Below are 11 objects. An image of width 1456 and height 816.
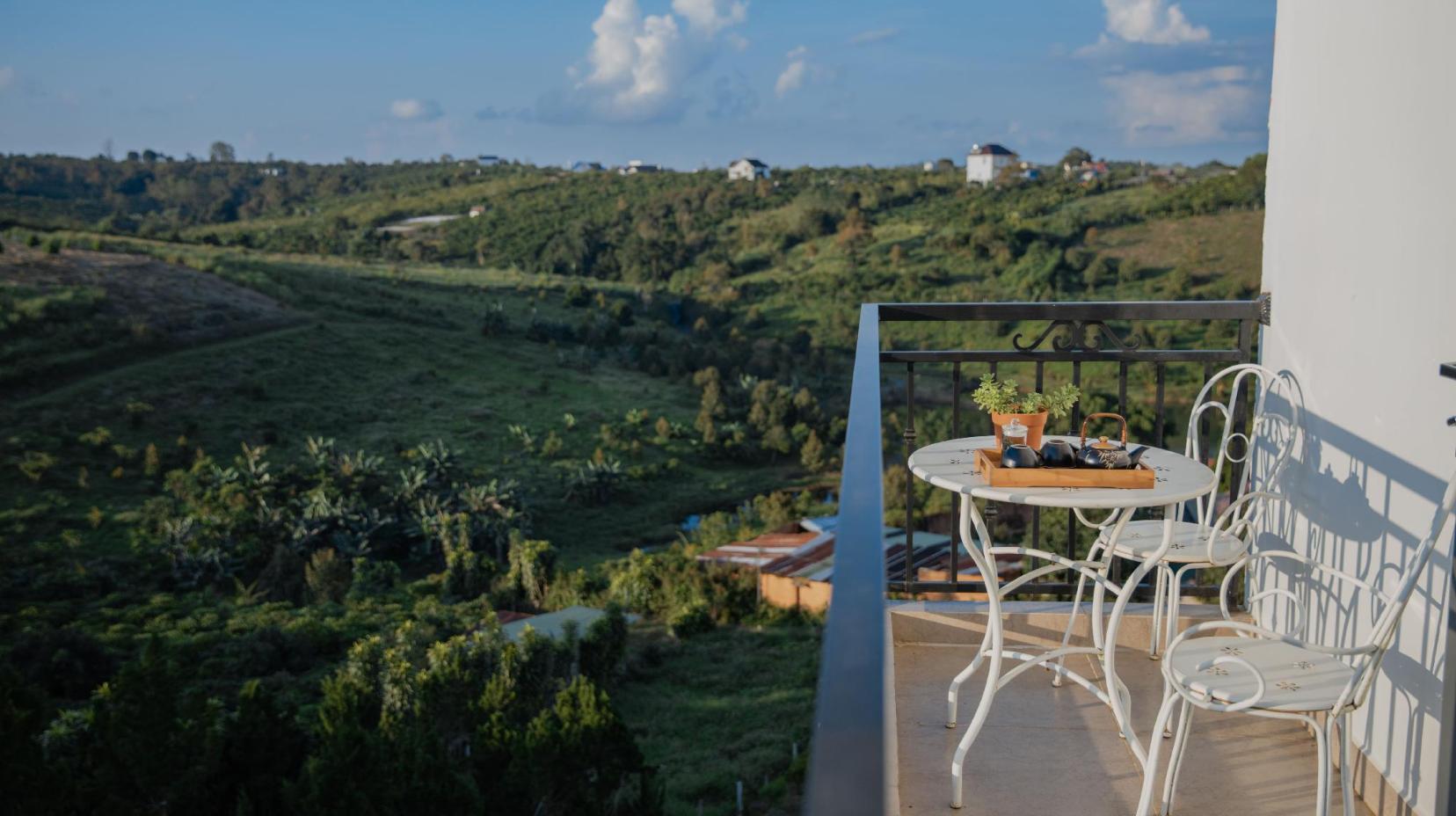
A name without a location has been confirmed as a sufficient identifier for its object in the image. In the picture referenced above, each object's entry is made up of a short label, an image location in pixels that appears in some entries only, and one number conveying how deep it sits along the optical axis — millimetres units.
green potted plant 2115
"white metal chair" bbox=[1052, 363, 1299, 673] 2109
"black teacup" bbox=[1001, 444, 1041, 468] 1961
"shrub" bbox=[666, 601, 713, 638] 14750
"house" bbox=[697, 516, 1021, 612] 13898
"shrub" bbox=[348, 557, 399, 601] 16781
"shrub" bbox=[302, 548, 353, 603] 16766
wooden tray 1937
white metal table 1888
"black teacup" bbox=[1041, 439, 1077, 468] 1996
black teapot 1972
